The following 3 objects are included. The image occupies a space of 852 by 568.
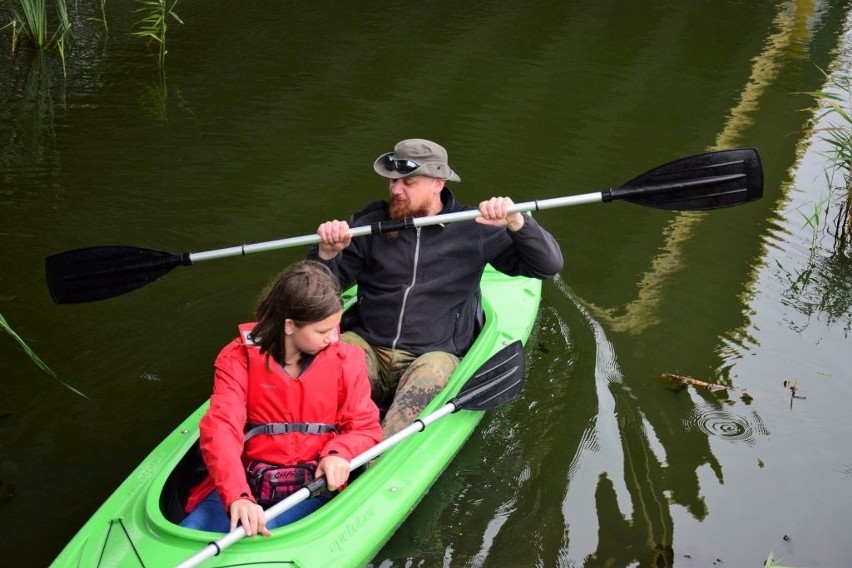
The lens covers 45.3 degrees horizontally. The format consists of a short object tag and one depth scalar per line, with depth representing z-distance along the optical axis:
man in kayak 4.29
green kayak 3.31
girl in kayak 3.35
